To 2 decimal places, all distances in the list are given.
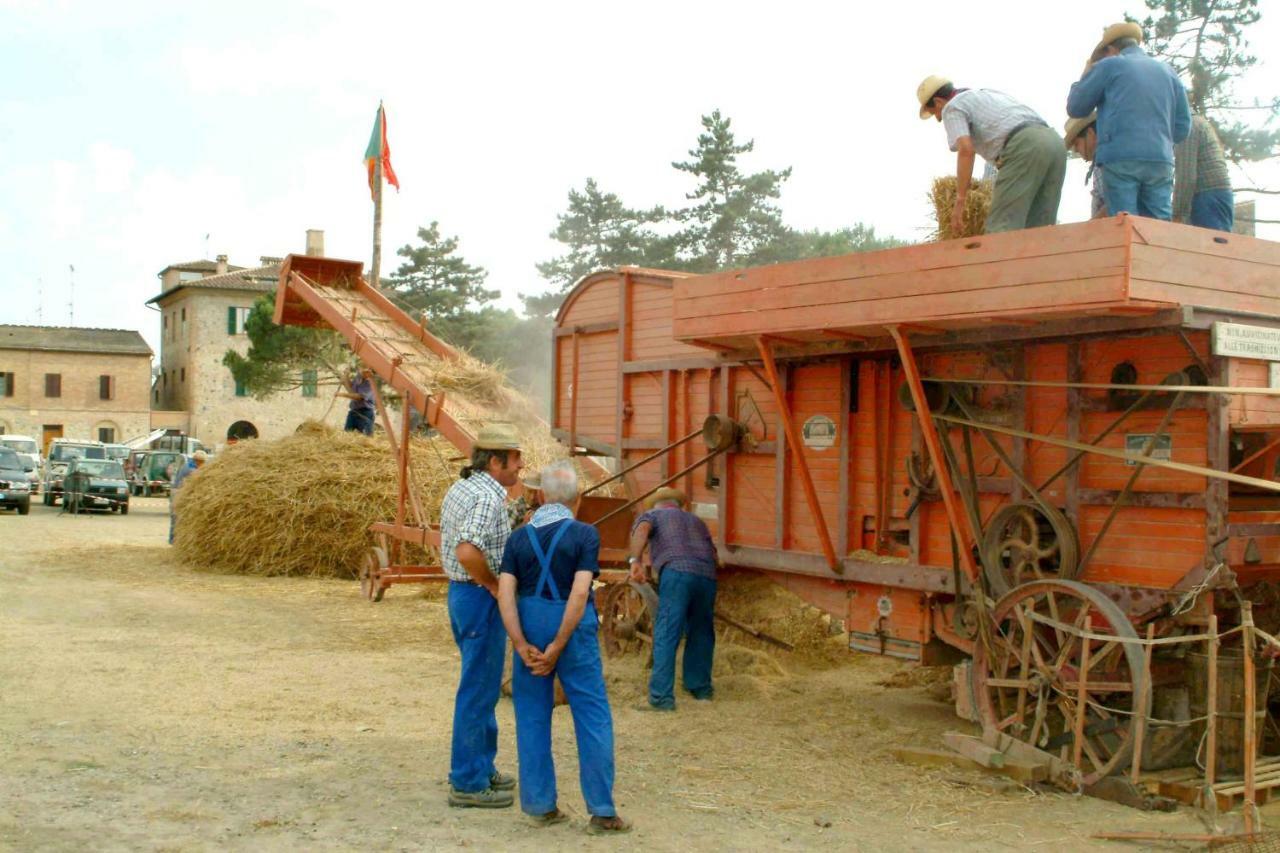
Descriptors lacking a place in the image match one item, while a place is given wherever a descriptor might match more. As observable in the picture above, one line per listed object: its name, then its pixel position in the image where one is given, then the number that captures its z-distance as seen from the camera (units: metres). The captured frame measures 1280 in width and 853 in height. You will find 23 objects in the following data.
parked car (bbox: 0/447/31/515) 26.53
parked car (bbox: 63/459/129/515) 28.09
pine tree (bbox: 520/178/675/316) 42.84
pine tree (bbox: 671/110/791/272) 37.59
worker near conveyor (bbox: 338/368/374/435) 15.76
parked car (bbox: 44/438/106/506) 31.86
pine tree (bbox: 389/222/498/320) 46.47
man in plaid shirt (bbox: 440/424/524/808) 5.60
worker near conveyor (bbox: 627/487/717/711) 7.91
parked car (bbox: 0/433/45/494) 36.78
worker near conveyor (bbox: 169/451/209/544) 18.47
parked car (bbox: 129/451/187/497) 37.28
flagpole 23.95
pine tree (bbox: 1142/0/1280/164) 21.73
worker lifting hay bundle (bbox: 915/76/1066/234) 6.73
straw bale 7.54
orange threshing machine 5.57
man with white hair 5.25
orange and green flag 23.94
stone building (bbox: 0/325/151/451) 56.88
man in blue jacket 6.42
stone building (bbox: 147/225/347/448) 55.34
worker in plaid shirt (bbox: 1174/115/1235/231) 7.41
